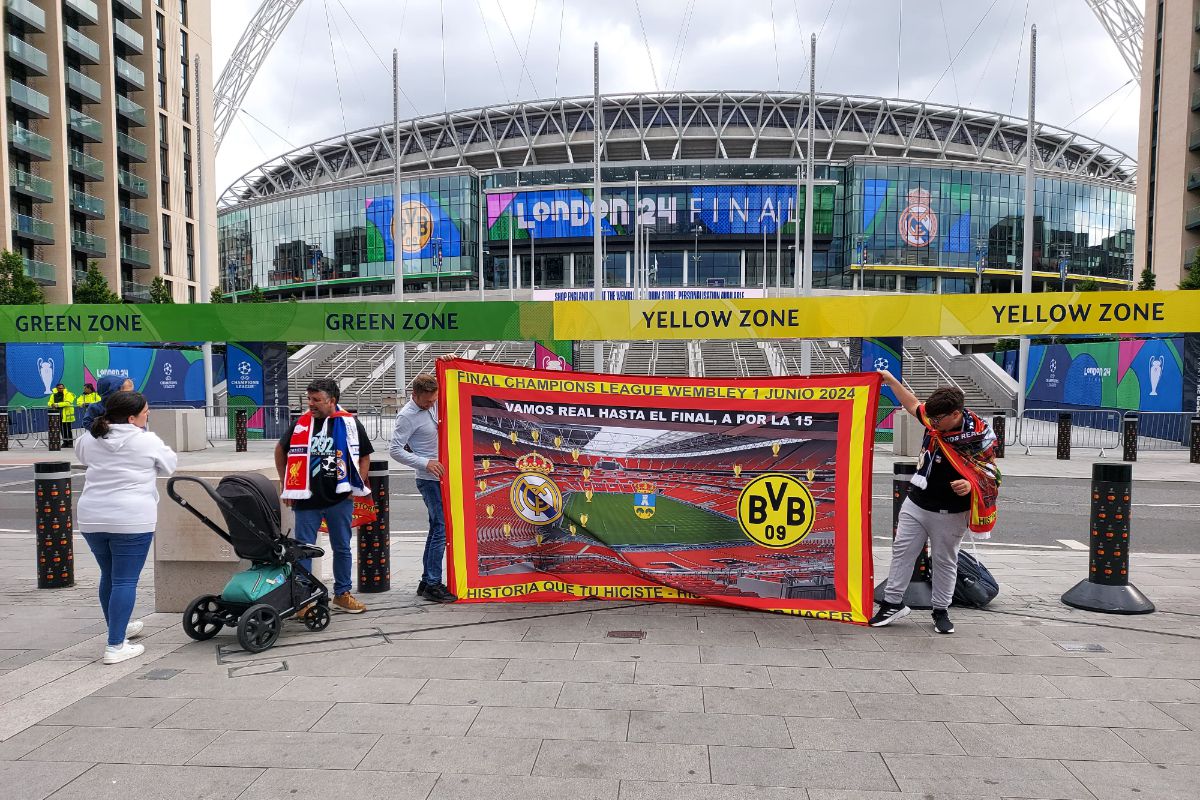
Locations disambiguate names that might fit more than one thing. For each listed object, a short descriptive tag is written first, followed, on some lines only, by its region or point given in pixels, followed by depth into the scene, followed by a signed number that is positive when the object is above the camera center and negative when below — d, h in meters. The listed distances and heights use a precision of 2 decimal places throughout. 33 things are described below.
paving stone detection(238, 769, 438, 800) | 3.12 -1.83
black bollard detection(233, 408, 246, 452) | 18.83 -1.74
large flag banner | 5.46 -0.95
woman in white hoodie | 4.49 -0.84
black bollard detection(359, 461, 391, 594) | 6.25 -1.58
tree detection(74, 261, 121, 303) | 39.12 +3.93
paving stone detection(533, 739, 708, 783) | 3.27 -1.83
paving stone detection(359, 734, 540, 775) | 3.33 -1.83
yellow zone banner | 18.08 +1.21
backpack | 5.85 -1.78
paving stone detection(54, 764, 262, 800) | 3.13 -1.84
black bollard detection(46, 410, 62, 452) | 18.72 -1.74
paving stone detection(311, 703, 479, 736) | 3.72 -1.85
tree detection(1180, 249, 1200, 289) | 32.25 +3.75
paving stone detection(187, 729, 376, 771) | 3.39 -1.84
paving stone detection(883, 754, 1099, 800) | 3.15 -1.83
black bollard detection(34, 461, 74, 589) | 6.53 -1.50
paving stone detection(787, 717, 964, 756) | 3.52 -1.84
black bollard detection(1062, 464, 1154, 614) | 5.72 -1.49
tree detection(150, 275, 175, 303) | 45.44 +4.39
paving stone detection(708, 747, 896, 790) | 3.21 -1.83
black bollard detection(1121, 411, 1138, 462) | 16.41 -1.66
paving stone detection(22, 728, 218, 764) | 3.45 -1.85
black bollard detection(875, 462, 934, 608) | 5.78 -1.77
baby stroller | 4.75 -1.42
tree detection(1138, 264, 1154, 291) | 40.97 +4.65
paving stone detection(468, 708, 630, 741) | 3.66 -1.85
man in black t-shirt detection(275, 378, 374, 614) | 5.30 -0.77
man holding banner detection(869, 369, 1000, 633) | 4.99 -0.89
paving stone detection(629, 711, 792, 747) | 3.60 -1.84
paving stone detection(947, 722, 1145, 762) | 3.46 -1.84
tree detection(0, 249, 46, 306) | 33.66 +3.70
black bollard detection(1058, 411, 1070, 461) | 17.09 -1.75
